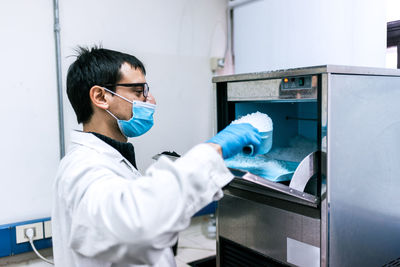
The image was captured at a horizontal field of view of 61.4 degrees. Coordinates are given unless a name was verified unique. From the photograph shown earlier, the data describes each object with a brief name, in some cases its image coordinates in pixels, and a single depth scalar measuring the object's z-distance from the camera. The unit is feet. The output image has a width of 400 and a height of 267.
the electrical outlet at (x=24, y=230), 5.60
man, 2.48
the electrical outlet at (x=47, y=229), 5.82
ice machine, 3.59
